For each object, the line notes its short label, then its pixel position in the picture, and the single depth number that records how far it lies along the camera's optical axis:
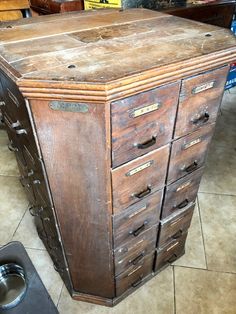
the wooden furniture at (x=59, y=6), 1.41
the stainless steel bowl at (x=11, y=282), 1.16
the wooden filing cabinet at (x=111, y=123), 0.63
